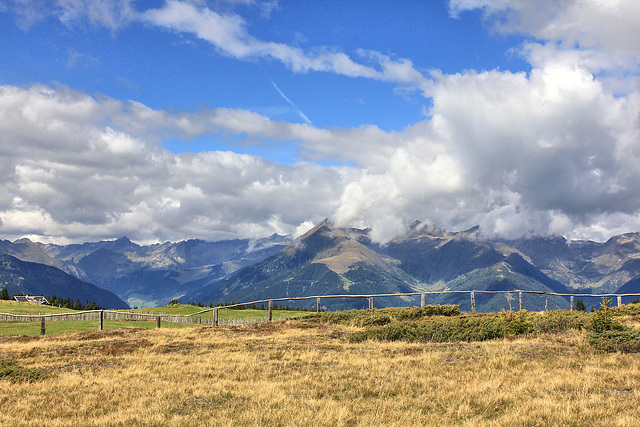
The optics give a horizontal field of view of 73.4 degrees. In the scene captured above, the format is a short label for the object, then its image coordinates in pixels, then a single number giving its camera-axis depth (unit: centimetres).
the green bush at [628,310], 2757
